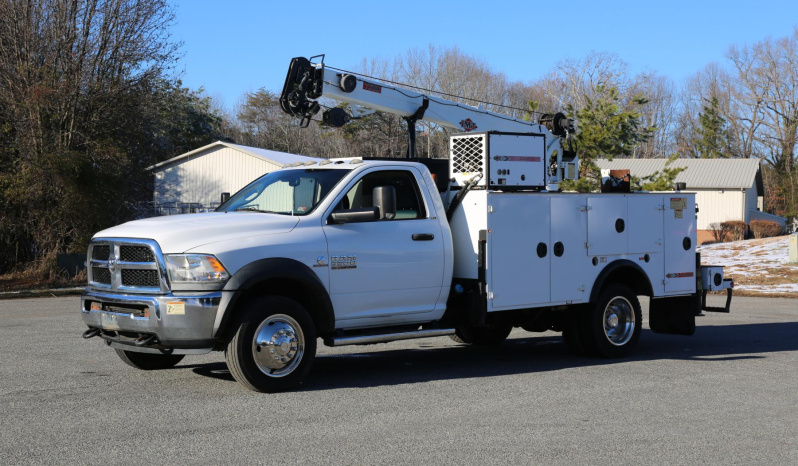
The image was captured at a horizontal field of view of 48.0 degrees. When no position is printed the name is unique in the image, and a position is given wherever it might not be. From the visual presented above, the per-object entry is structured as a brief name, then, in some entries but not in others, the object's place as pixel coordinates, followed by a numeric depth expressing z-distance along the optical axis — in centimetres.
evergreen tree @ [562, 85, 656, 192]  3409
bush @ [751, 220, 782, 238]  5081
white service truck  791
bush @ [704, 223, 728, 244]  5048
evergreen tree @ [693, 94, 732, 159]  7819
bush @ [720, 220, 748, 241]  4975
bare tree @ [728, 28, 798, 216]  6844
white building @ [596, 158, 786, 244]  5438
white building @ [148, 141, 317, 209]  4505
